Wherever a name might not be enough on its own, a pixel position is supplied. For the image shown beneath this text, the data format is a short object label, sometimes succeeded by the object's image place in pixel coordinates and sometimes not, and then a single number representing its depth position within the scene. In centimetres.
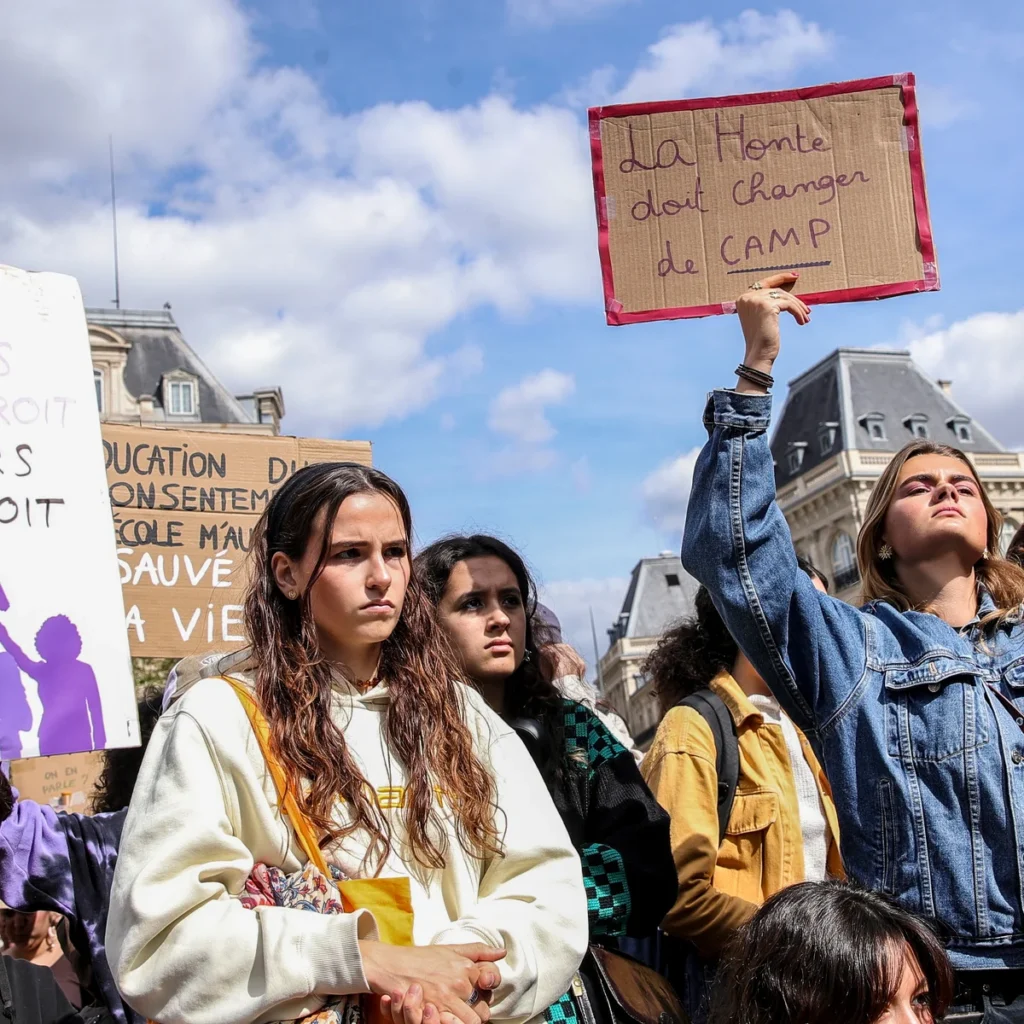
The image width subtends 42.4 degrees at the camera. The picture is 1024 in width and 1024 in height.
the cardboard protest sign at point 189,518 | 499
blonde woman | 263
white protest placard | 366
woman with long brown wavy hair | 205
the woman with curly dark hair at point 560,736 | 306
